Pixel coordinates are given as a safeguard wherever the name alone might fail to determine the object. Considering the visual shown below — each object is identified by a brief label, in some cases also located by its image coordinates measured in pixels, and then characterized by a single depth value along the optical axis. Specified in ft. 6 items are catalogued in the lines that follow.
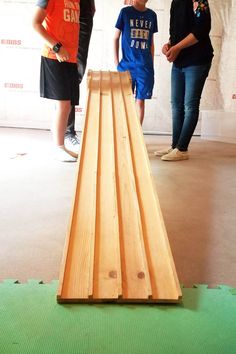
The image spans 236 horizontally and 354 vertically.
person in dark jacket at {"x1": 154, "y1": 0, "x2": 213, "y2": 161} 7.68
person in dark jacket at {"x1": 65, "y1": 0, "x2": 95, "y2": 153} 8.63
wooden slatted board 2.98
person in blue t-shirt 8.82
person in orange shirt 6.72
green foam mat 2.52
